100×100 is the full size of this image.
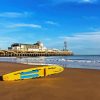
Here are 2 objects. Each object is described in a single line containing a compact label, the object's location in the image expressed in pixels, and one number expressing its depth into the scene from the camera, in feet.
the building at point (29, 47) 203.24
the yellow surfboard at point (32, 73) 17.75
